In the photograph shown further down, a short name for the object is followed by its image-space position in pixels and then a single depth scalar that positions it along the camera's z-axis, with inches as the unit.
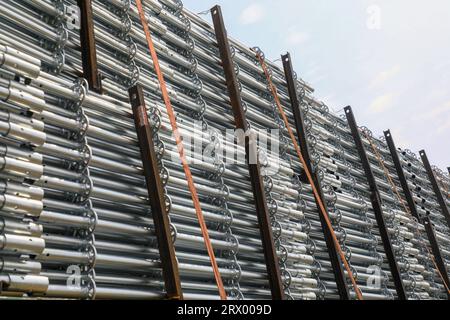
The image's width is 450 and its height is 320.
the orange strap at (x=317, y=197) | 305.5
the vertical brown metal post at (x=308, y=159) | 303.0
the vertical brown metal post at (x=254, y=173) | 246.7
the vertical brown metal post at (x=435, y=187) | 543.8
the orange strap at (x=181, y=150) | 208.6
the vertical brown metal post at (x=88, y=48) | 208.2
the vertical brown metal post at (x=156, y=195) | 190.4
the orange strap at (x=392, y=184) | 441.2
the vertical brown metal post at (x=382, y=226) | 359.6
